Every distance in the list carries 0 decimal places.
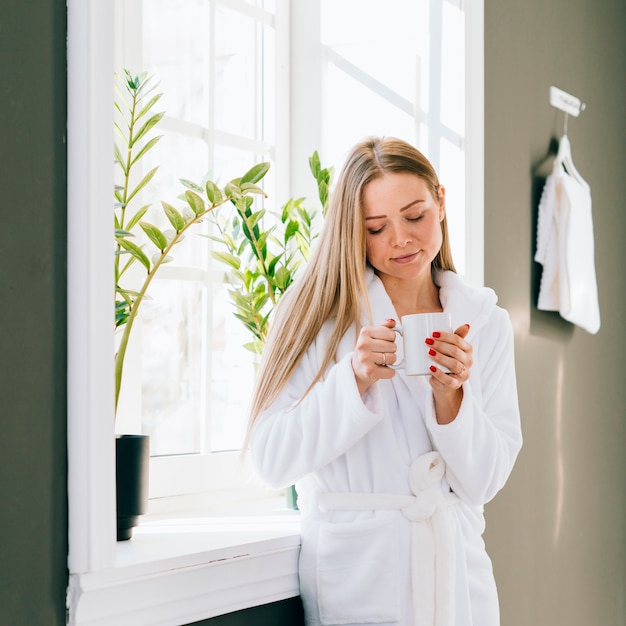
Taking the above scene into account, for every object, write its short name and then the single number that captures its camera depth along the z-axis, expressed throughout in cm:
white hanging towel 270
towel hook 281
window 206
